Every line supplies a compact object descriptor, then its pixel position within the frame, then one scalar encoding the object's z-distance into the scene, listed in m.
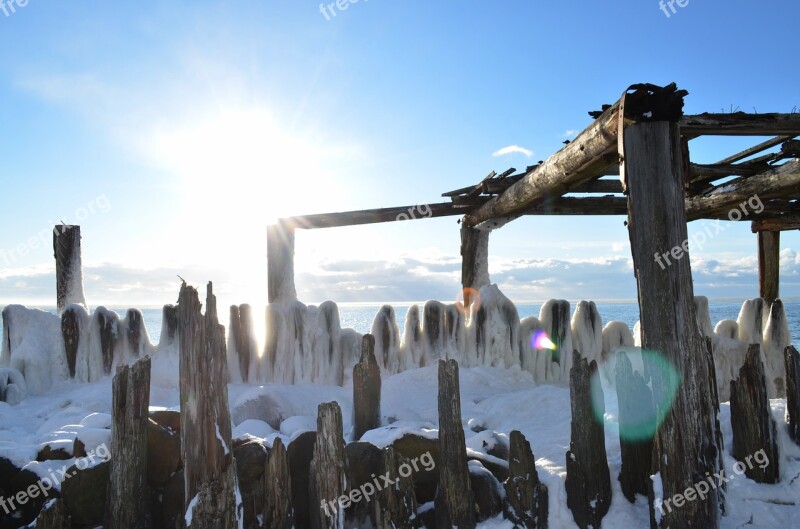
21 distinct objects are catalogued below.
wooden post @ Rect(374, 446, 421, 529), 5.10
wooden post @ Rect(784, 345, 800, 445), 5.92
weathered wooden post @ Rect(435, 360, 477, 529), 5.17
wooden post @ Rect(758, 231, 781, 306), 12.53
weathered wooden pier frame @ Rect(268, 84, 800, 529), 4.84
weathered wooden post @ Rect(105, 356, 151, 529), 5.03
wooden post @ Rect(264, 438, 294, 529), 5.08
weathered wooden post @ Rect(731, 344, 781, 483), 5.54
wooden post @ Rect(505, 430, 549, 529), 5.21
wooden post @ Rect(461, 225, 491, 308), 11.53
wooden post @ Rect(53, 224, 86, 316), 10.47
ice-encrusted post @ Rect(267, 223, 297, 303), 10.62
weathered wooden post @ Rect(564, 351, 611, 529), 5.20
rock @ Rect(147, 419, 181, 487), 5.39
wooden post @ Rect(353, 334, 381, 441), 6.37
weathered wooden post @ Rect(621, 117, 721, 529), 4.80
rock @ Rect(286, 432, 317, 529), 5.43
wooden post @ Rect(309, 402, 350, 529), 4.99
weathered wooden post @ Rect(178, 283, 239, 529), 4.90
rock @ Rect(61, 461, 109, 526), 5.20
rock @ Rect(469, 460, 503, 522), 5.37
